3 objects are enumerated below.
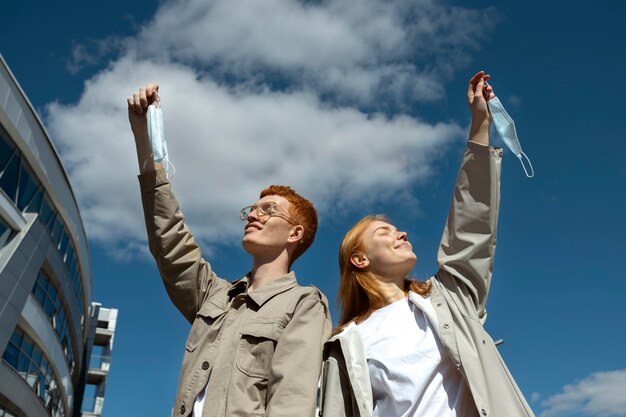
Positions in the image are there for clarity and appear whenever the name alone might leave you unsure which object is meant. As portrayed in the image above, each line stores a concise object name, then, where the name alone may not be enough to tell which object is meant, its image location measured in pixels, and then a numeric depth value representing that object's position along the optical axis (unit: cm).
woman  282
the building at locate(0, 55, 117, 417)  1634
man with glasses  272
